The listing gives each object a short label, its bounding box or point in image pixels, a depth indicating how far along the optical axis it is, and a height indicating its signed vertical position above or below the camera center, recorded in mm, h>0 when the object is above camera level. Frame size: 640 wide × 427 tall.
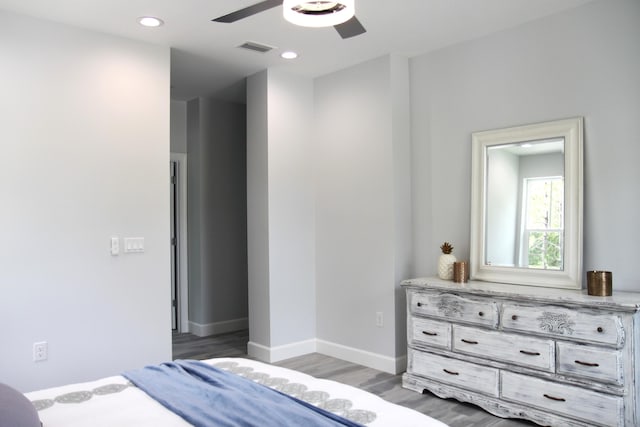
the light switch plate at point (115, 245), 3746 -309
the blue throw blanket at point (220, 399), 1710 -754
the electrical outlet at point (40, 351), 3391 -995
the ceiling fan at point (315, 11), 2099 +824
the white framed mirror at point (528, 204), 3334 -22
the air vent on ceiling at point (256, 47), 4059 +1290
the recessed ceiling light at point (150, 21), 3479 +1292
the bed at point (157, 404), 1753 -768
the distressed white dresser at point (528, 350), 2766 -943
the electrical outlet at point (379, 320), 4352 -1026
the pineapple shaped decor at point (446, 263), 3886 -477
